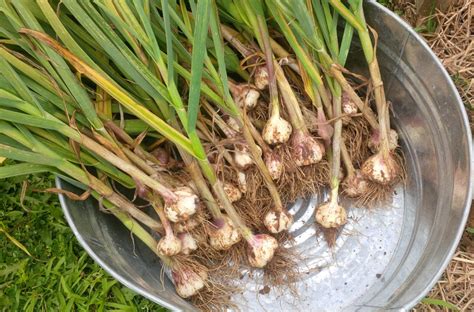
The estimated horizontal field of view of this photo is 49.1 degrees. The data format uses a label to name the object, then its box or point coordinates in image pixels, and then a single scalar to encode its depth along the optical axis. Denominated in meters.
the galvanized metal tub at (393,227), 1.01
